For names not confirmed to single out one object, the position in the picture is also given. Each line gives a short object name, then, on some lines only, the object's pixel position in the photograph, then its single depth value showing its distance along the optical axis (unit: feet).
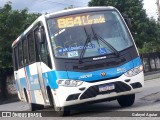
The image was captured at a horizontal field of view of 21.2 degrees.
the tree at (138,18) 160.33
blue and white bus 36.86
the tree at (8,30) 107.65
